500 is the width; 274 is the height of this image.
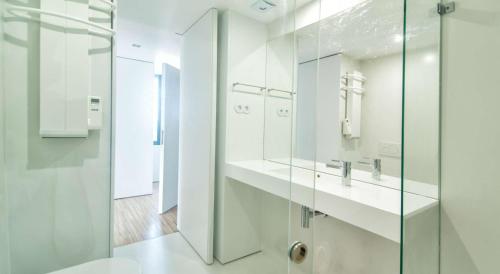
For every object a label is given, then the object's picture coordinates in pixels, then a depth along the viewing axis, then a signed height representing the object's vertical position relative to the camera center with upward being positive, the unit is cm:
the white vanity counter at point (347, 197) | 99 -31
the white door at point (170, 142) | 330 -11
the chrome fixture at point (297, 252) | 85 -43
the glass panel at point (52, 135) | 115 -1
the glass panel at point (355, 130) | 131 +5
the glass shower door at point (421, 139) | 80 +0
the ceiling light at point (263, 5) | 198 +115
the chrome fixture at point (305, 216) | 93 -33
